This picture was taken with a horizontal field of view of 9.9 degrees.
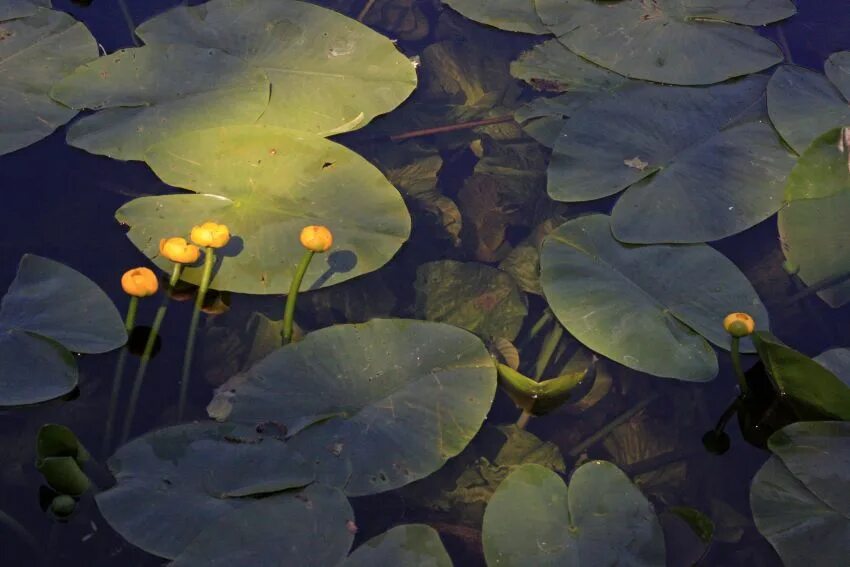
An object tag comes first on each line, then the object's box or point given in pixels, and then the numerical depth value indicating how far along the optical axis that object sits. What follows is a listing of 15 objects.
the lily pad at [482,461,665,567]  5.29
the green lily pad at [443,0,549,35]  5.91
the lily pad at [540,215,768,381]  5.46
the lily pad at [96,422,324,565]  5.27
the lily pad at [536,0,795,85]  5.81
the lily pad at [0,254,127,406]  5.38
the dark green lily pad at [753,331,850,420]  5.34
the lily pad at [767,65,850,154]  5.69
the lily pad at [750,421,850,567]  5.30
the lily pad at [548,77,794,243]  5.60
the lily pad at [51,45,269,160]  5.66
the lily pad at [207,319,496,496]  5.34
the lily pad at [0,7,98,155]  5.67
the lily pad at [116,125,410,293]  5.53
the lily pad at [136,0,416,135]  5.72
